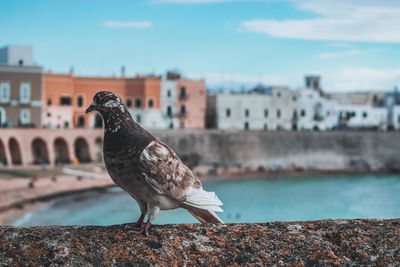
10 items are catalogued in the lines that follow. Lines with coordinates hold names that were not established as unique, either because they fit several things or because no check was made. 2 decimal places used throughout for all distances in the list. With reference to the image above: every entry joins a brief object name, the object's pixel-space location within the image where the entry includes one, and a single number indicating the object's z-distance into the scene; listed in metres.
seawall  50.91
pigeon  3.58
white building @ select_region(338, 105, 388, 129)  59.50
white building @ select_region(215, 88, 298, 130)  54.66
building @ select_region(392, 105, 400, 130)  60.06
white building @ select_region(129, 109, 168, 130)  49.34
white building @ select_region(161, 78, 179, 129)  50.72
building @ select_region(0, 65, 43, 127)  42.72
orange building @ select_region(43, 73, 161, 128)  45.91
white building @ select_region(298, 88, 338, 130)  57.22
